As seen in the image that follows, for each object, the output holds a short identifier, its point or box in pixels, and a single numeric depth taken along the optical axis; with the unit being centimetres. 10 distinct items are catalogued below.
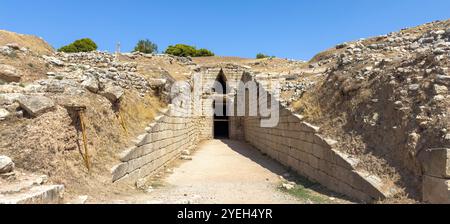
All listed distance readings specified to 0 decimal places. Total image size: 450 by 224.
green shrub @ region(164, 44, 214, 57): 3547
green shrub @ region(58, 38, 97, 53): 2953
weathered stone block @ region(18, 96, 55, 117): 523
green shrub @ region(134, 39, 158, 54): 3712
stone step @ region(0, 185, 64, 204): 339
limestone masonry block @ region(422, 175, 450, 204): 426
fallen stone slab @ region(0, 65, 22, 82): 673
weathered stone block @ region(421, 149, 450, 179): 433
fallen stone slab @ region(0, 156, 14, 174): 404
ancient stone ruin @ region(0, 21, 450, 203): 476
